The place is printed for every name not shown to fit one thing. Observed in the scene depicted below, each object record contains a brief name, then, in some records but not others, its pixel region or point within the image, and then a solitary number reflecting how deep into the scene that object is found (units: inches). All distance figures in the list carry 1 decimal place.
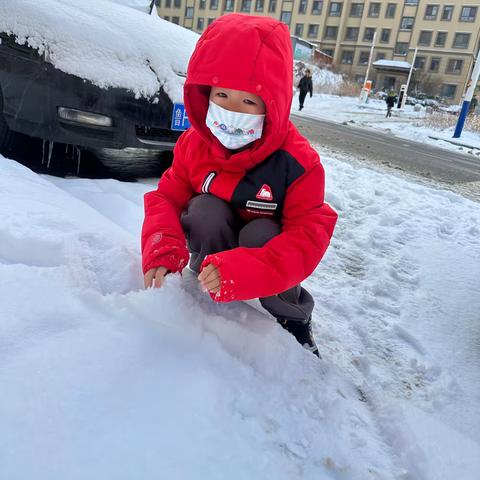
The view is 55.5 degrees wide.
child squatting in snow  49.4
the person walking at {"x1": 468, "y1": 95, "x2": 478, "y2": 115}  1012.9
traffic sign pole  495.8
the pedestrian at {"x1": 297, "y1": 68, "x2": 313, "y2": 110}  633.6
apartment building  1707.7
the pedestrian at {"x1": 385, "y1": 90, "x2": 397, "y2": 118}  734.5
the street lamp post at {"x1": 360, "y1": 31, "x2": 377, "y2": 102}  933.8
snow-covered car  92.2
